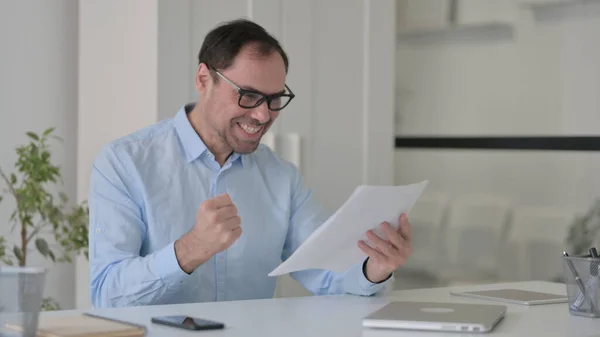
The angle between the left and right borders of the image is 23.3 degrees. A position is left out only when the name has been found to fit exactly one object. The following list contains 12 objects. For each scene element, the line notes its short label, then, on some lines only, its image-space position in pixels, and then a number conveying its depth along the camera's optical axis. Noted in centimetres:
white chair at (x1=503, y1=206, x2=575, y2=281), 466
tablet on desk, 338
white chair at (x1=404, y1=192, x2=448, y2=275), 525
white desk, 286
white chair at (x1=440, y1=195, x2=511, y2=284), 494
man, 349
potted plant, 431
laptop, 289
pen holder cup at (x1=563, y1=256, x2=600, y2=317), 316
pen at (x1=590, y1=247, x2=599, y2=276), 317
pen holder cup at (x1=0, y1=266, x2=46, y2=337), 259
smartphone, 284
